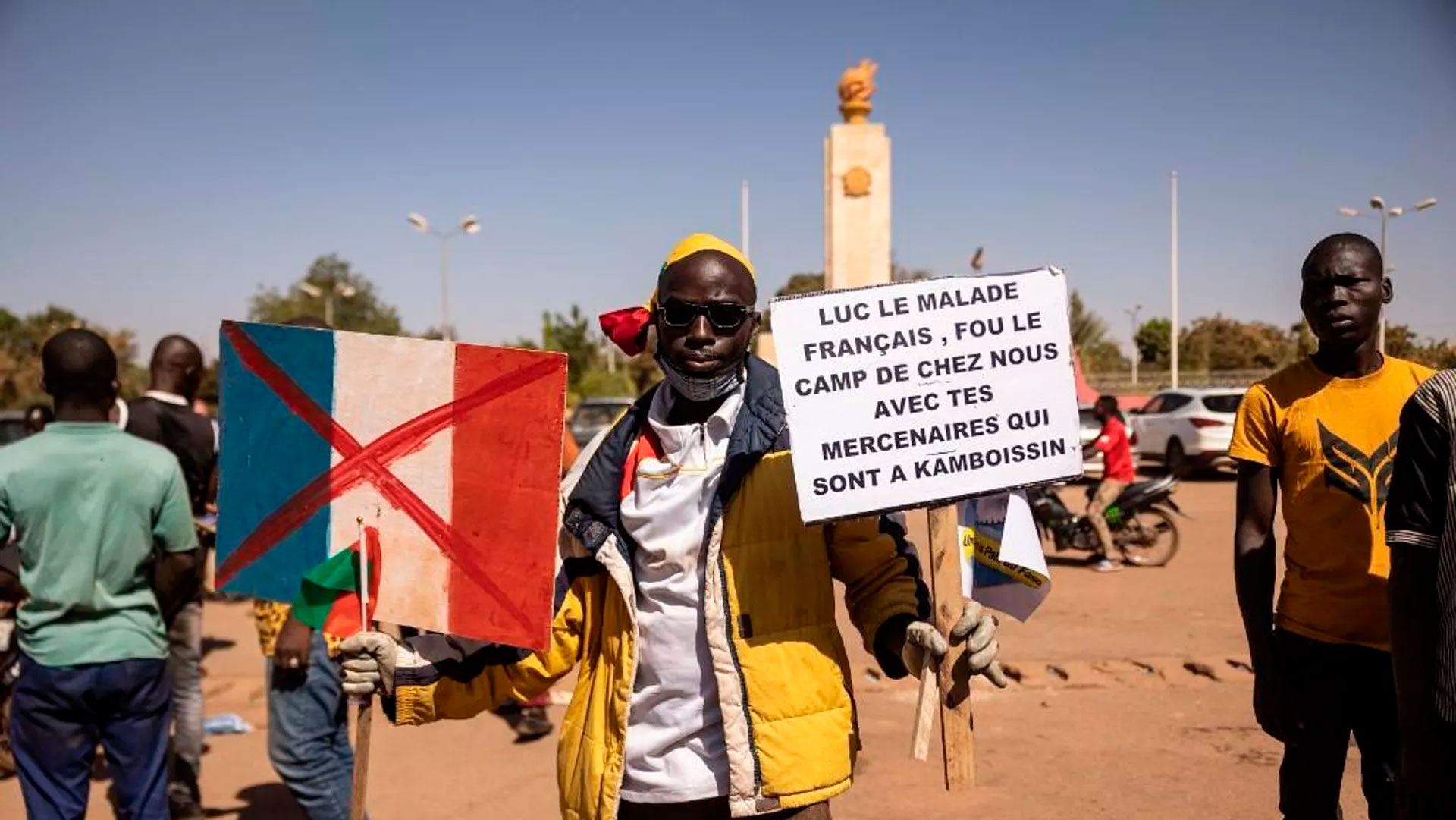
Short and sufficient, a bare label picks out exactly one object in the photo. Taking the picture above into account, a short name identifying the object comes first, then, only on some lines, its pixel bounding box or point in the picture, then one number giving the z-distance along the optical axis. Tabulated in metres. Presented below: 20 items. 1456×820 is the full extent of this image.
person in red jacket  9.67
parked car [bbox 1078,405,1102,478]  16.05
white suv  16.59
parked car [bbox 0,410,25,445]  9.84
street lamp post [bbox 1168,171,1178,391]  30.12
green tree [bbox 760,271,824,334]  49.25
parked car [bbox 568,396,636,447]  19.11
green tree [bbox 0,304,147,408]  29.28
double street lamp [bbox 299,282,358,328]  26.75
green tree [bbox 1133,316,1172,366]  46.16
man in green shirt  3.04
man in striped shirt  1.91
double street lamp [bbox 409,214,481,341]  27.78
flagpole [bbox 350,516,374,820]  2.12
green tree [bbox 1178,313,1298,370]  41.16
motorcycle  9.70
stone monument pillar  20.05
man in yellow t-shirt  2.69
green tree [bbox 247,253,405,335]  52.43
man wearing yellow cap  2.07
